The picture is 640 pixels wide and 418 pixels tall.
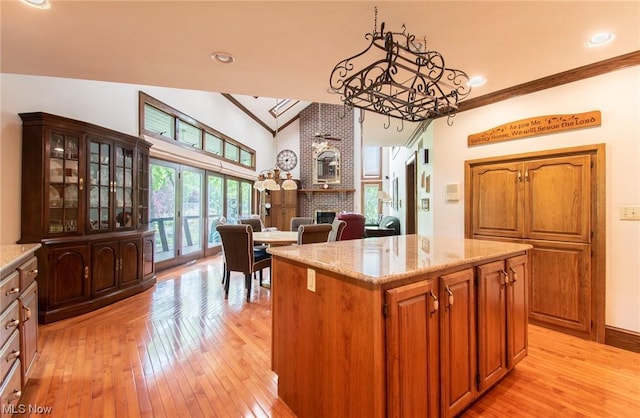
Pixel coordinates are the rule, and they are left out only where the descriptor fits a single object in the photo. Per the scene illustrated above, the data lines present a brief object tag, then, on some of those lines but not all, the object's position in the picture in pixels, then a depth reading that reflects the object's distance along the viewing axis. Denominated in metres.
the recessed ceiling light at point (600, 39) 2.07
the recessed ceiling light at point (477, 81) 2.76
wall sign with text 2.56
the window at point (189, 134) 5.44
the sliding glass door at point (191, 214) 5.66
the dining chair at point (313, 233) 3.50
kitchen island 1.22
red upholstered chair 6.05
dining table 3.72
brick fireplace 9.28
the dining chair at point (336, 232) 3.95
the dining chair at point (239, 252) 3.50
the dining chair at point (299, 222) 5.67
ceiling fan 9.52
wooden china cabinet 2.84
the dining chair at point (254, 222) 5.17
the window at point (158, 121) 4.60
